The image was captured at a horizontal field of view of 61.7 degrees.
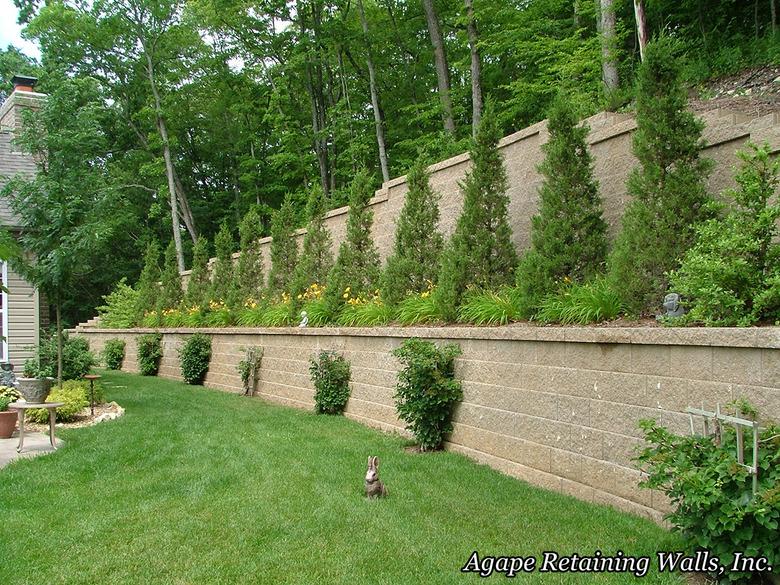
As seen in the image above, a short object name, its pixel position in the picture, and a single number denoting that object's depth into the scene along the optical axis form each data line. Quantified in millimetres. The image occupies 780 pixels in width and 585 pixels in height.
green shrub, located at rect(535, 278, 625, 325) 5840
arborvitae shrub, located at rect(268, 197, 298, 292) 13688
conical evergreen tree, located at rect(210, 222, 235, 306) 15984
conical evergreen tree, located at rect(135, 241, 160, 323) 19688
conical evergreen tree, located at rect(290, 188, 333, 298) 12211
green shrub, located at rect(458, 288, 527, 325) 6957
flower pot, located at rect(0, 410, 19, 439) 8297
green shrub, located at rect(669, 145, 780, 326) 4453
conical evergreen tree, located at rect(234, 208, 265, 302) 14859
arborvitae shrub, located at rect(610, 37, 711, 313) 5355
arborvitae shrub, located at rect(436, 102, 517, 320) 7711
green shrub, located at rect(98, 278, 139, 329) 20062
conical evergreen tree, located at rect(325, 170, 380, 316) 10703
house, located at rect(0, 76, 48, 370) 13656
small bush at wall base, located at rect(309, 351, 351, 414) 9539
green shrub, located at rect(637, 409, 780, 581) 3283
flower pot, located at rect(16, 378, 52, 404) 9672
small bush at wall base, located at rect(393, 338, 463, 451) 7102
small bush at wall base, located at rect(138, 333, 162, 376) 16344
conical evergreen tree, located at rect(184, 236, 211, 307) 17138
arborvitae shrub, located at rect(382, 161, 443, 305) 9023
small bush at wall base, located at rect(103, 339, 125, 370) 18406
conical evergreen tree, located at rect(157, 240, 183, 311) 18453
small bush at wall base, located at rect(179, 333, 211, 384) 14211
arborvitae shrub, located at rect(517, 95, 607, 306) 6527
